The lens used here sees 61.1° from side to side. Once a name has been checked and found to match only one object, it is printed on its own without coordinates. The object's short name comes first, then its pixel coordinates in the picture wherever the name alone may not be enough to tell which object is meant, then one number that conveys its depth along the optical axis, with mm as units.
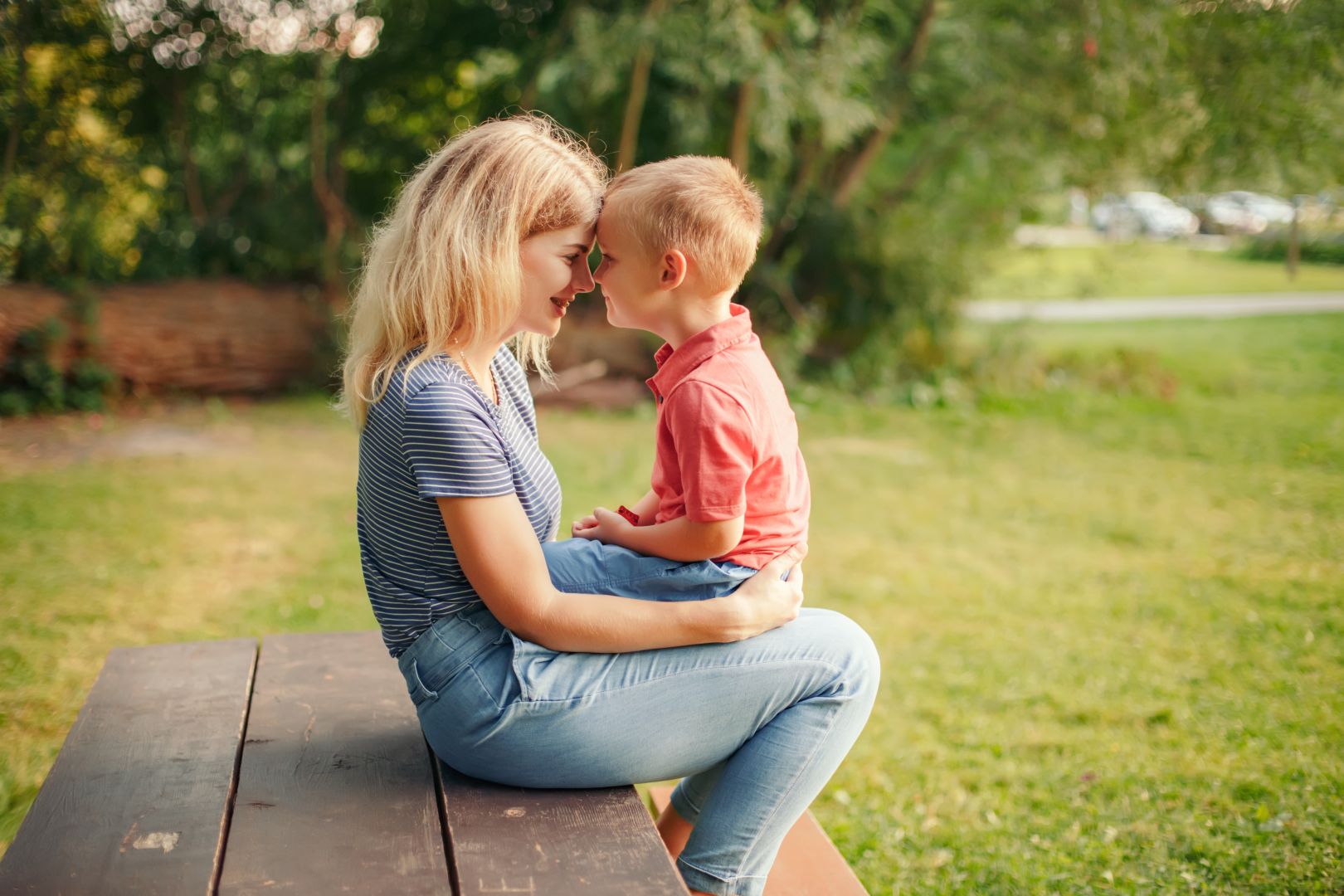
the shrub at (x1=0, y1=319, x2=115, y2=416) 7906
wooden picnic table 1671
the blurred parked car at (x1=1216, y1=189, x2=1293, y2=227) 9789
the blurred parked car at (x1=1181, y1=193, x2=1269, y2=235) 9641
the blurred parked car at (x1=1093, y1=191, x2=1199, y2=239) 10172
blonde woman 1908
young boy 1939
